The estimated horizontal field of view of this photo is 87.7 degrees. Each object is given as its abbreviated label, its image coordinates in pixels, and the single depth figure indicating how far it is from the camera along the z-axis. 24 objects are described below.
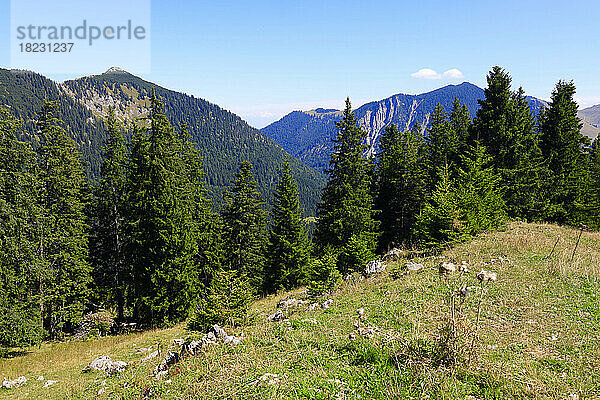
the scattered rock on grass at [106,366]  11.30
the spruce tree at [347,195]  25.64
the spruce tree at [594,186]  27.78
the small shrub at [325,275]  14.59
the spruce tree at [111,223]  24.52
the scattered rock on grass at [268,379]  5.86
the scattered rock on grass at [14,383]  12.16
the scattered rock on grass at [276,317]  11.53
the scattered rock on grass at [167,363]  8.29
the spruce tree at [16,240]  16.86
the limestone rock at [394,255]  16.73
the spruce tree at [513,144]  25.34
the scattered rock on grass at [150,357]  11.64
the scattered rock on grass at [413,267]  13.10
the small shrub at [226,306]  11.10
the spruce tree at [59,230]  20.34
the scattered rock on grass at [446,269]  9.42
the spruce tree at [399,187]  30.27
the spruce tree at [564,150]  28.09
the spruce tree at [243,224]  29.06
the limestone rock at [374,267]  15.08
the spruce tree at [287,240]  28.06
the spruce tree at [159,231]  21.72
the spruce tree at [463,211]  15.25
